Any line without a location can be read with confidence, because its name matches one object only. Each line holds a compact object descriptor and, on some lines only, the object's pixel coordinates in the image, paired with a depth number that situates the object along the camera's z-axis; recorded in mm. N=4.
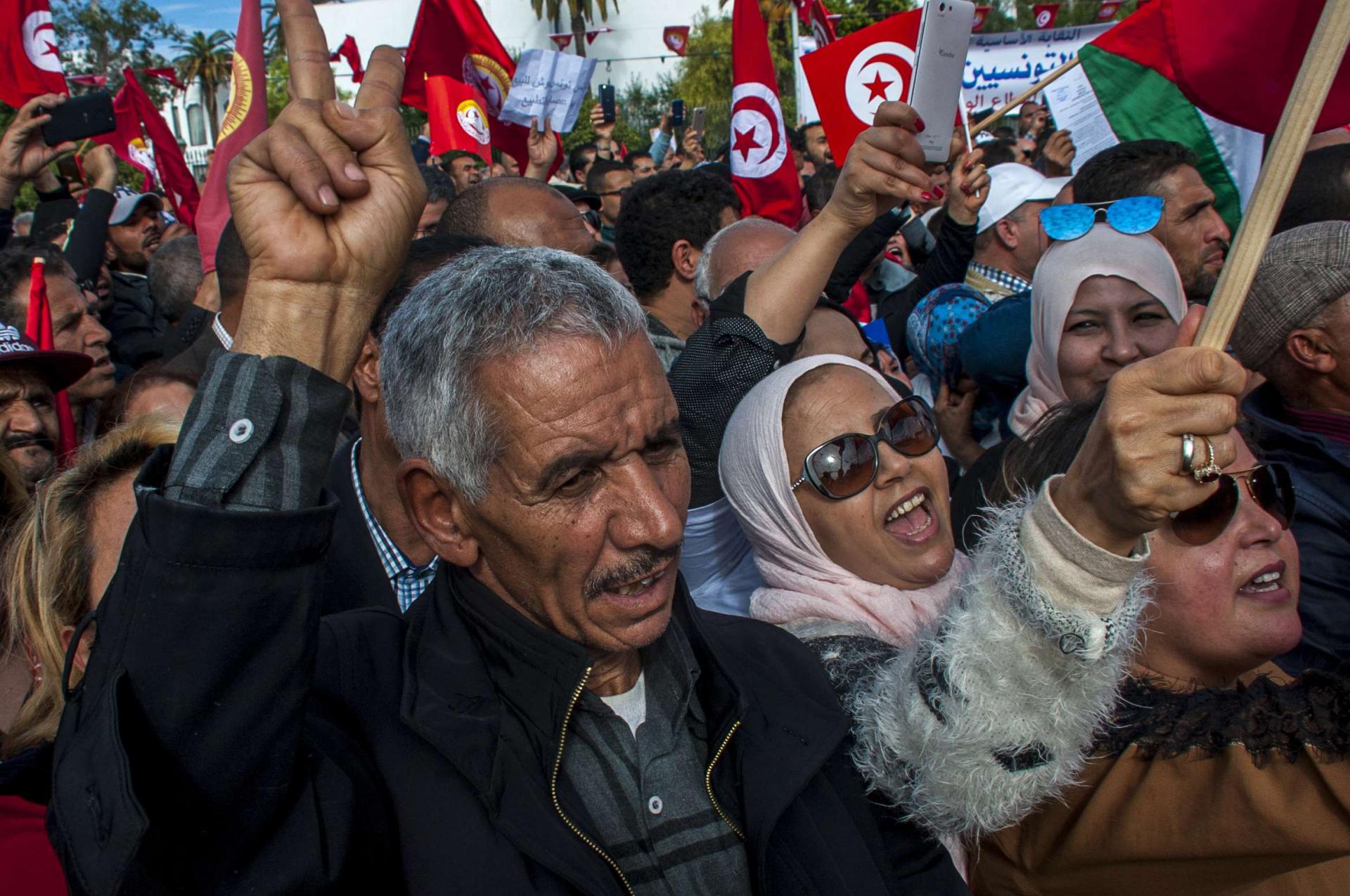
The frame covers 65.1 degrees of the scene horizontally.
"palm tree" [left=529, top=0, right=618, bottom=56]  53281
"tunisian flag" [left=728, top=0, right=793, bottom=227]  5148
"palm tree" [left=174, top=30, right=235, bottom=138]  52781
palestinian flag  2164
